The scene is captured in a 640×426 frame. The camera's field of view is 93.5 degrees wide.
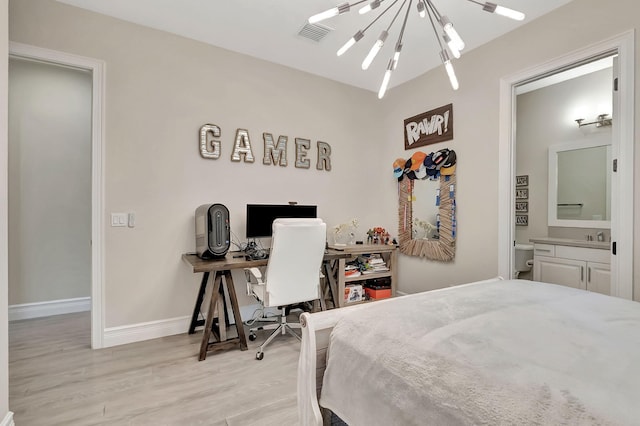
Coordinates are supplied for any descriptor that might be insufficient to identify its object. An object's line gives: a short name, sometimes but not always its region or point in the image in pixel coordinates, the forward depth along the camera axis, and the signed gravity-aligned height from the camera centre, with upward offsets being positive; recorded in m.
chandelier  1.49 +0.99
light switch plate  2.59 -0.07
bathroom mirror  3.12 +0.31
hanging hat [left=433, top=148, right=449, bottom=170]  3.24 +0.60
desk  2.38 -0.72
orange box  3.53 -0.96
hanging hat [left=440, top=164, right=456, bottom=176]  3.19 +0.45
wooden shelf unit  3.26 -0.63
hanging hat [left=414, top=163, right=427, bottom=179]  3.49 +0.47
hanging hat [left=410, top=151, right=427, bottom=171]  3.51 +0.62
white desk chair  2.36 -0.44
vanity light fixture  3.09 +0.95
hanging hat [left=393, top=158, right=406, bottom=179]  3.76 +0.56
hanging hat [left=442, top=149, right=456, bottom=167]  3.17 +0.56
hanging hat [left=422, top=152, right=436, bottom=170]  3.36 +0.56
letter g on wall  2.95 +0.69
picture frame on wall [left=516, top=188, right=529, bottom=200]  3.79 +0.24
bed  0.75 -0.45
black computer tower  2.60 -0.18
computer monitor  3.11 -0.04
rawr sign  3.25 +0.97
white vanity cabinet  2.78 -0.54
